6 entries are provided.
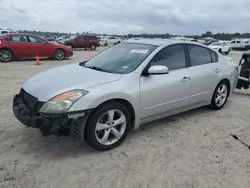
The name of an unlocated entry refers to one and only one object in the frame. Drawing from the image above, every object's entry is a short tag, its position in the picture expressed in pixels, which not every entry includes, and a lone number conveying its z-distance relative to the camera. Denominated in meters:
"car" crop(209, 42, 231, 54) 20.94
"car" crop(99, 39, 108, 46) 29.91
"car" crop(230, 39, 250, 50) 27.79
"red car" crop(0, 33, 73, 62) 9.65
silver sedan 2.37
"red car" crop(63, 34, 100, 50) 19.89
